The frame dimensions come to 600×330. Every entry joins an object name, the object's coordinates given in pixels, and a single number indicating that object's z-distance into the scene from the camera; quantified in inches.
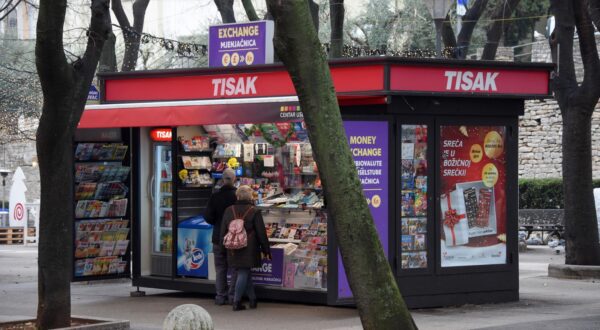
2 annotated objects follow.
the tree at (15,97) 1330.0
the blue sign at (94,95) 673.0
